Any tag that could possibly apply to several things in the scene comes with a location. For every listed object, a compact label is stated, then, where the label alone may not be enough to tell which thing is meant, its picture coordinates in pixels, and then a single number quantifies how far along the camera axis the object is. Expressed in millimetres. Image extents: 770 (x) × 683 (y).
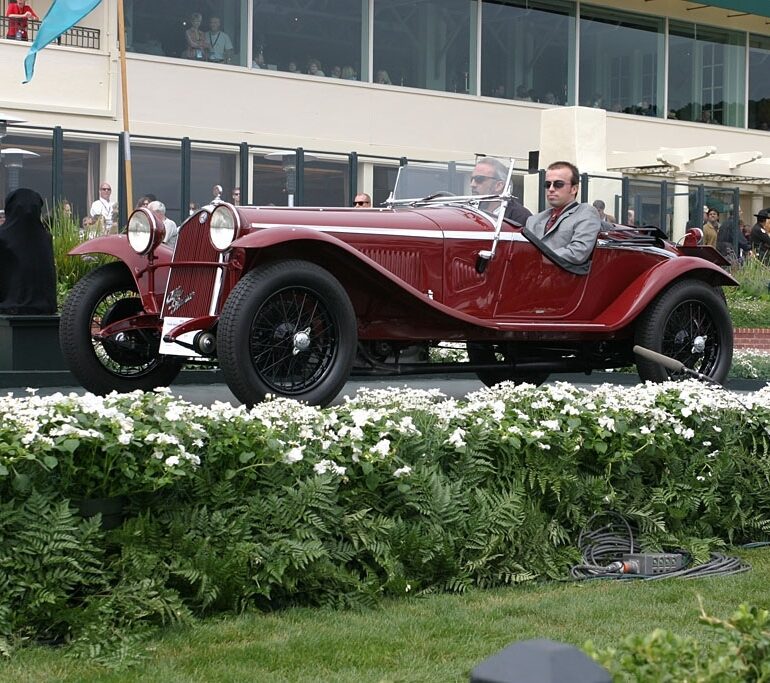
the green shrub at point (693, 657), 2361
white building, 18562
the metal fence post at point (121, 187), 15859
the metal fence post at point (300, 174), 17758
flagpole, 13734
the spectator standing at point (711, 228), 22234
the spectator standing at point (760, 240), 22531
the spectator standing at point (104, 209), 15508
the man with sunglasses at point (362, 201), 13281
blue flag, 15305
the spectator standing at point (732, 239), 23141
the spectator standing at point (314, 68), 25875
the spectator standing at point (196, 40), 24141
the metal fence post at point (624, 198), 20812
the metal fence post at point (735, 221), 23608
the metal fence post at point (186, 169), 17062
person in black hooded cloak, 10484
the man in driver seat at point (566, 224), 8391
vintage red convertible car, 6883
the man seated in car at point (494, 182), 8664
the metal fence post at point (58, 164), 16281
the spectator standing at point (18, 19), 21725
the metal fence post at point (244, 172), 17484
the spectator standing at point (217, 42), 24422
